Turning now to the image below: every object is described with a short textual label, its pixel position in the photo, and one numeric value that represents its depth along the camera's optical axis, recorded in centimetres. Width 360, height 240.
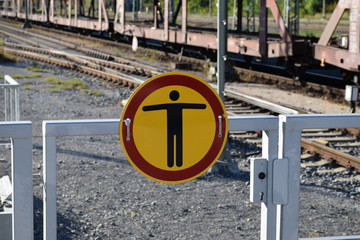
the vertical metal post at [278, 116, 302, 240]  618
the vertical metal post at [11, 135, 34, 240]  553
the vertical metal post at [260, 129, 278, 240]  616
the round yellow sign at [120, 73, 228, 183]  573
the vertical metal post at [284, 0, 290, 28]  4373
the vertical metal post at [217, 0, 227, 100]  1566
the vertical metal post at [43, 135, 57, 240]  560
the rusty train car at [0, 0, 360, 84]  2664
